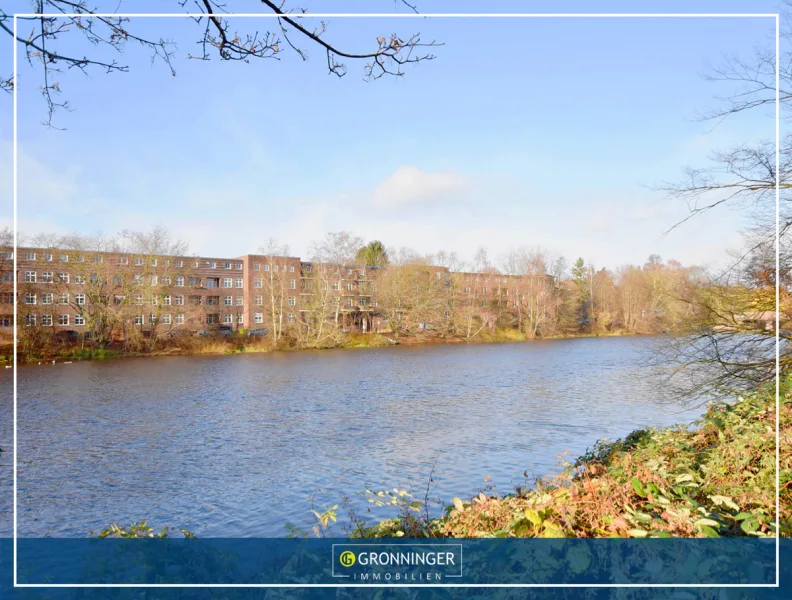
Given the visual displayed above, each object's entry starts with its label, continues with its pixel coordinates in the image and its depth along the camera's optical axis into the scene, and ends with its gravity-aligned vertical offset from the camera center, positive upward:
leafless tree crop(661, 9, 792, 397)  8.22 -0.15
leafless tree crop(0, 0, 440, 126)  3.83 +1.79
